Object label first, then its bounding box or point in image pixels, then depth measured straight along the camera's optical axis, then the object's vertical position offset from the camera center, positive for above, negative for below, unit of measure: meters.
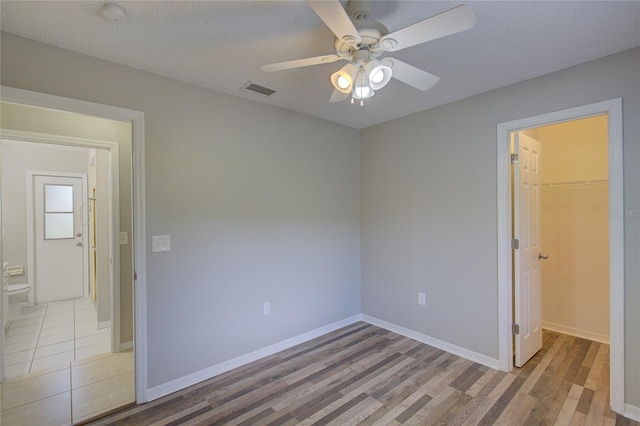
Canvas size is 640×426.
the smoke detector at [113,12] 1.48 +1.05
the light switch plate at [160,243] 2.22 -0.22
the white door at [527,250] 2.57 -0.35
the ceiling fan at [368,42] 1.13 +0.76
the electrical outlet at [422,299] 3.12 -0.92
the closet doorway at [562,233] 2.62 -0.22
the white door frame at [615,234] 1.96 -0.15
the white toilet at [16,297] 3.78 -1.09
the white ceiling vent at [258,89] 2.45 +1.08
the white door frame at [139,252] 2.15 -0.28
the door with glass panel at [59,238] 4.57 -0.37
